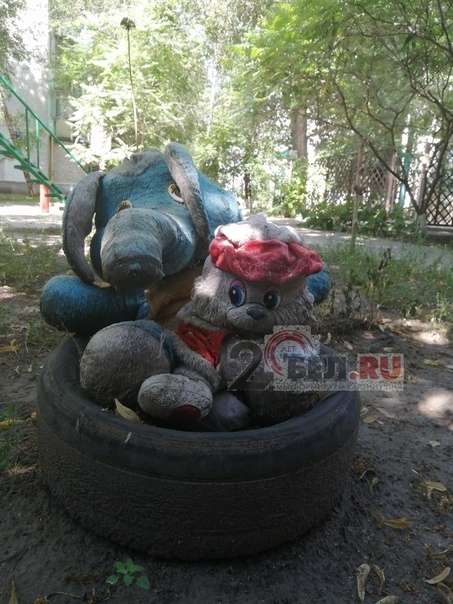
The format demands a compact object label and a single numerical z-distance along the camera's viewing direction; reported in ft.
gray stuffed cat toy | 4.72
